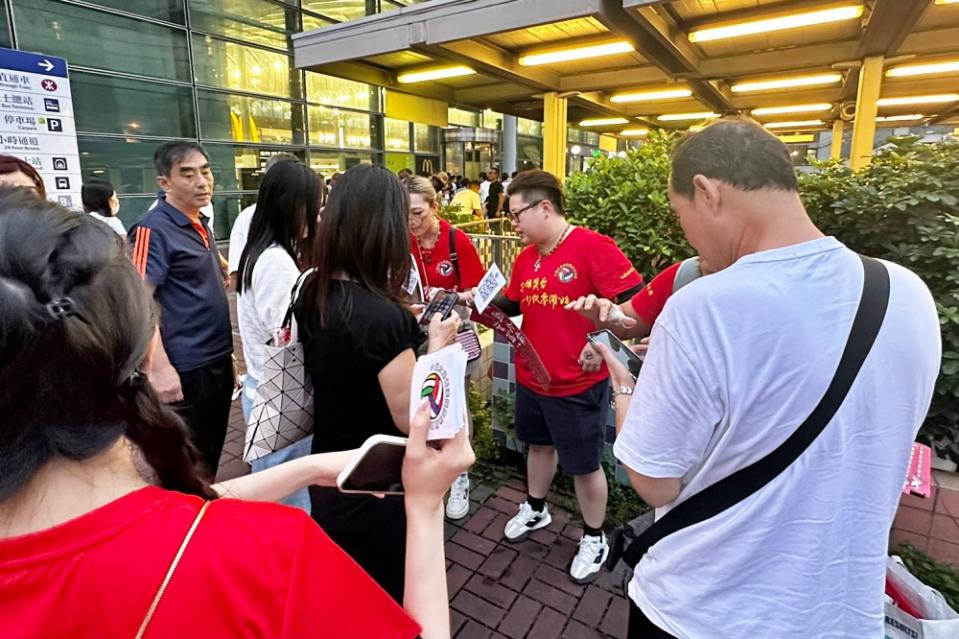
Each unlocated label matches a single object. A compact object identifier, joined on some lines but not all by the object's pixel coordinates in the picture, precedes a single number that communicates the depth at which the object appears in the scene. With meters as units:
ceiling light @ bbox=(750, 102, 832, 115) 9.99
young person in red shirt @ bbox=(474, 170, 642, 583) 2.62
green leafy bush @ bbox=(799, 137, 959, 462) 2.72
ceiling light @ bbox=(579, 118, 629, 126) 11.70
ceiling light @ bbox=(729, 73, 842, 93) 7.48
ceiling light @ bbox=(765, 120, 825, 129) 12.80
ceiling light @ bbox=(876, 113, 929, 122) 12.12
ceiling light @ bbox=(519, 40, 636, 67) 6.23
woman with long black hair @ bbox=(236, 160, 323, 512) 2.37
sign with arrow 5.33
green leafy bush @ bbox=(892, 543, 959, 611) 2.36
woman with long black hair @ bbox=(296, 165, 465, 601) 1.66
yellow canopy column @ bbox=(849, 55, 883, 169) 6.09
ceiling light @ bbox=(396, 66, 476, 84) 7.49
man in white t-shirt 1.13
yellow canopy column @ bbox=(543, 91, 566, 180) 8.10
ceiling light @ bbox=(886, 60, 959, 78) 6.75
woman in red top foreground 0.62
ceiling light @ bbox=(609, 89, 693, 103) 8.62
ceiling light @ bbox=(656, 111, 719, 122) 11.25
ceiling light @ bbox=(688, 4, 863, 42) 5.05
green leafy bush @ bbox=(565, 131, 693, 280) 3.63
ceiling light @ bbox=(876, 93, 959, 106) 9.04
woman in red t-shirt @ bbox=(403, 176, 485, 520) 3.58
